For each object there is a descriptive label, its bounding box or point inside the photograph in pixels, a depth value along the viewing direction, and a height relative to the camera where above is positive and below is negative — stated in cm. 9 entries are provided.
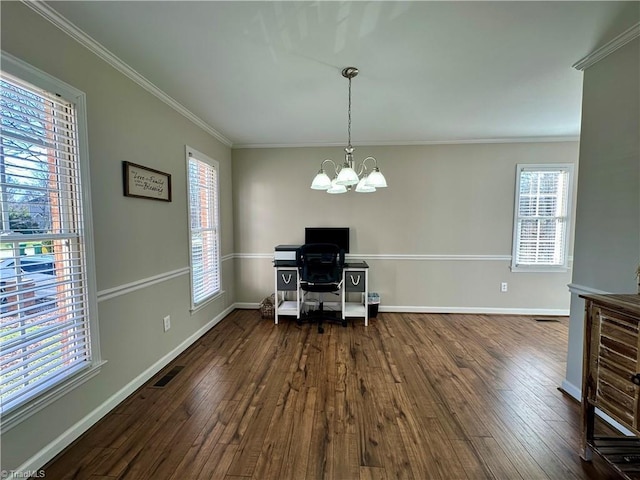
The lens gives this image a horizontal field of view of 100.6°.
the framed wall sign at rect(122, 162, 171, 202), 205 +35
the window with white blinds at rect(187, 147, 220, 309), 302 -3
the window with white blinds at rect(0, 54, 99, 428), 133 -12
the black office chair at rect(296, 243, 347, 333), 330 -55
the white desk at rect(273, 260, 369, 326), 355 -81
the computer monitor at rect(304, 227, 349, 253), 387 -18
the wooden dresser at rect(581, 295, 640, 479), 124 -76
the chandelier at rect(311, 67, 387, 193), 210 +39
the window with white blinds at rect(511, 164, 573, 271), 374 +9
